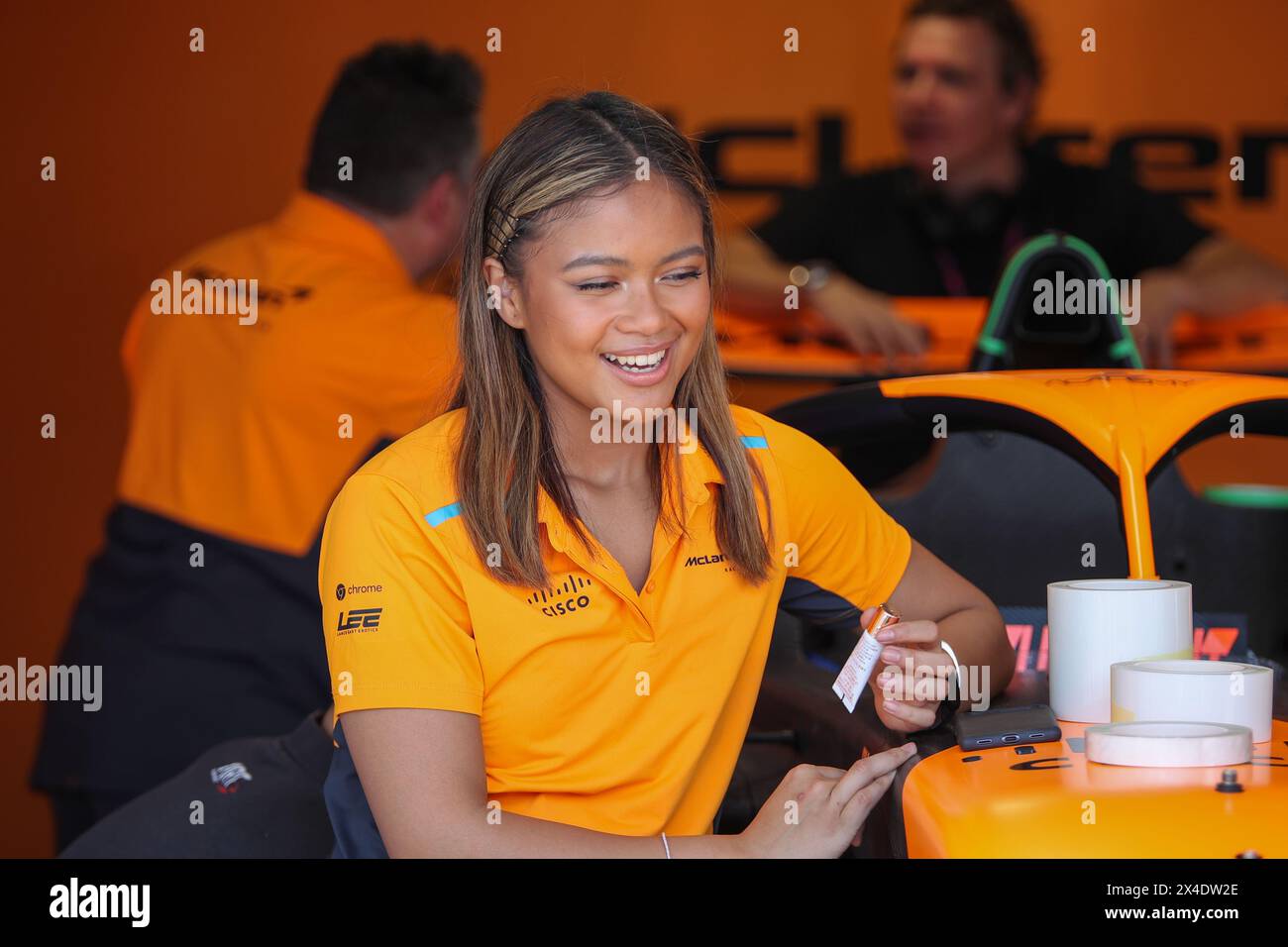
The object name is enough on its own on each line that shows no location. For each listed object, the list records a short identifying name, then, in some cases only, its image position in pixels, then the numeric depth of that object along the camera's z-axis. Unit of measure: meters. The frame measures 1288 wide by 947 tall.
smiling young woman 2.48
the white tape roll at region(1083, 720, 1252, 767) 2.40
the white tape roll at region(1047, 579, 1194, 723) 2.55
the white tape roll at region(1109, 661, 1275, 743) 2.46
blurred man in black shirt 4.50
